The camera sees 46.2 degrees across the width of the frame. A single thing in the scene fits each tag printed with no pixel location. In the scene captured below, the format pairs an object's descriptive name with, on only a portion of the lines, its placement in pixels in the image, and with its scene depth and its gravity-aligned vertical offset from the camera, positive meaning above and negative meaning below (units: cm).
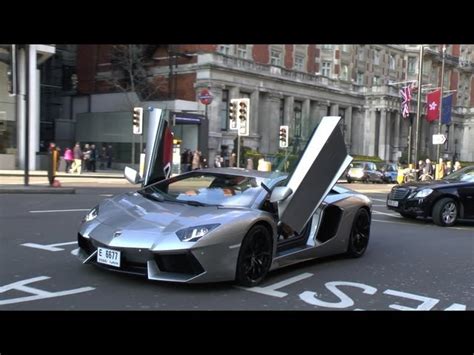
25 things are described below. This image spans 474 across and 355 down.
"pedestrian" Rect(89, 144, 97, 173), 3394 -116
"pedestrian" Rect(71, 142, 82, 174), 3031 -116
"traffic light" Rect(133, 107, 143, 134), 2498 +101
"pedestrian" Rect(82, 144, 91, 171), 3359 -103
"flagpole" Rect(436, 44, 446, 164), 3262 +262
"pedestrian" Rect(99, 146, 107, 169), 3958 -126
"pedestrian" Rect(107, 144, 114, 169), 3991 -97
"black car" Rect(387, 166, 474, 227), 1262 -114
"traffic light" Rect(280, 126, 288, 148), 3027 +63
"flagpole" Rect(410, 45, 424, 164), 2834 +284
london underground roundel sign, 4122 +352
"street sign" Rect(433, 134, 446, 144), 3112 +65
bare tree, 4825 +634
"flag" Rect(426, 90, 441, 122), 3094 +254
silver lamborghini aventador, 554 -84
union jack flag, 3890 +344
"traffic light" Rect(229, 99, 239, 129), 2147 +125
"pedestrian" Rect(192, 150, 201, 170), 3341 -94
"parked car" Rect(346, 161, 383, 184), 3576 -163
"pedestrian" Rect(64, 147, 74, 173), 3075 -103
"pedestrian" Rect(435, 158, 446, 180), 3247 -109
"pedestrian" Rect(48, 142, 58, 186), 1881 -86
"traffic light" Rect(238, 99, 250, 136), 2114 +113
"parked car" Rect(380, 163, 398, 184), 4107 -172
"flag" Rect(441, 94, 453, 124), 3322 +246
